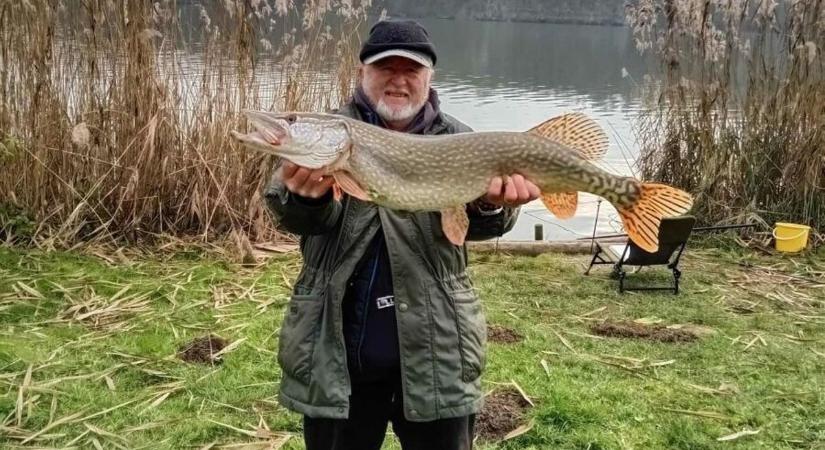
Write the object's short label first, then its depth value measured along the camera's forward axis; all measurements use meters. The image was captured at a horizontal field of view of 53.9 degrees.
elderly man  2.29
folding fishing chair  5.54
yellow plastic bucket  6.80
